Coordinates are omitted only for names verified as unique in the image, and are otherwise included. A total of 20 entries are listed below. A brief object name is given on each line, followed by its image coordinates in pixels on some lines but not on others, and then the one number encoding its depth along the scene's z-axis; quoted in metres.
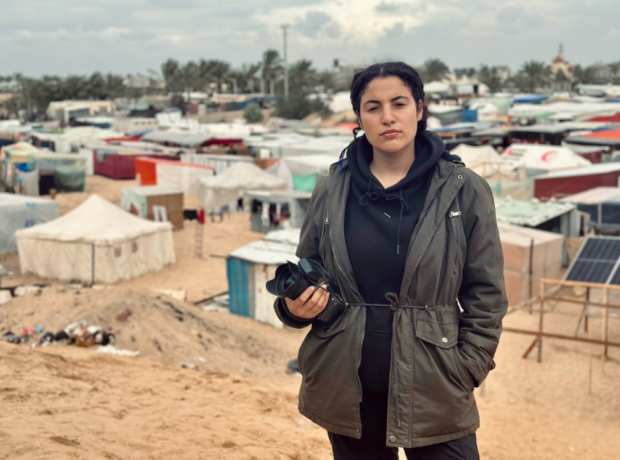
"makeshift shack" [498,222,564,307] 13.88
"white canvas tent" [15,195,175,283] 17.55
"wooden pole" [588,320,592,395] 9.68
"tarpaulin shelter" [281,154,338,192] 25.58
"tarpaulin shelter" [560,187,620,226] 17.84
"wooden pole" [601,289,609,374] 9.80
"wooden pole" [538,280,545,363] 10.68
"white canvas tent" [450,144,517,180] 24.56
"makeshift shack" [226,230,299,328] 13.84
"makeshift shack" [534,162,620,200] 22.52
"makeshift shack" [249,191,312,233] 21.91
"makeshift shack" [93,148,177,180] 38.14
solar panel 10.98
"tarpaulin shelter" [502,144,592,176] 26.48
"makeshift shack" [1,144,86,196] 30.73
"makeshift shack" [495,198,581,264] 16.86
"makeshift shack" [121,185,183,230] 23.22
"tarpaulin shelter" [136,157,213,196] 30.83
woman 2.08
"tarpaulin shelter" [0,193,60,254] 20.12
